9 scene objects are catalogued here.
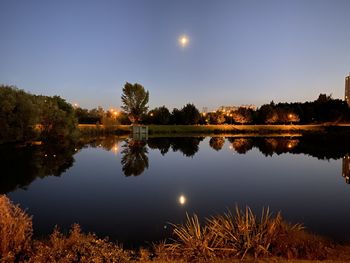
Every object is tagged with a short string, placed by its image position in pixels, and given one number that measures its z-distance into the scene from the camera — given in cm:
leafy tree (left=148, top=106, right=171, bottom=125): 9681
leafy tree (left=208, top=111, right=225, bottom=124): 11009
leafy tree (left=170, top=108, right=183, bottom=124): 9919
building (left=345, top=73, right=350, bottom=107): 16842
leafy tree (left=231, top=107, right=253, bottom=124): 10656
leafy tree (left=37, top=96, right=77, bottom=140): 5356
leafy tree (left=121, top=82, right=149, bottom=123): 9494
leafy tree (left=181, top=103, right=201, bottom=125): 9894
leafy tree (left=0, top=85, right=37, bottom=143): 3984
